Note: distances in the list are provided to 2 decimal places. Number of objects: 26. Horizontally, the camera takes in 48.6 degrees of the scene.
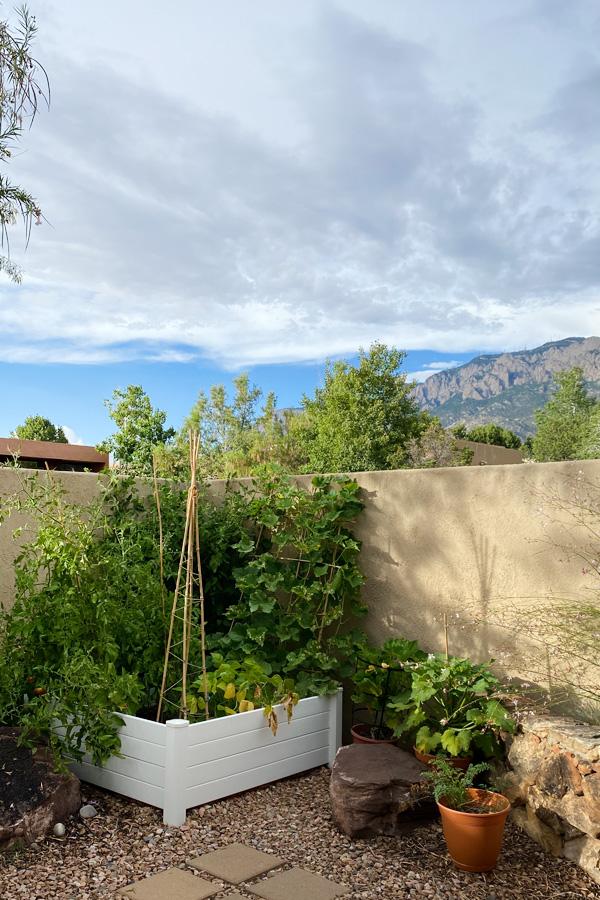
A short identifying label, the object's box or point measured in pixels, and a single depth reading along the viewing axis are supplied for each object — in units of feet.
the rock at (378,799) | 9.86
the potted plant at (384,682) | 12.34
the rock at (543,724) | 9.49
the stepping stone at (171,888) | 8.07
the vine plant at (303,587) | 13.32
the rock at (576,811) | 8.47
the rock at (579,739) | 8.59
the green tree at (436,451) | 89.71
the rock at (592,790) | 8.32
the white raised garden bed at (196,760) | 10.23
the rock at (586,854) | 8.89
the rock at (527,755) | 9.37
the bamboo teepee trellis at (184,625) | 11.36
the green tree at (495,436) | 145.69
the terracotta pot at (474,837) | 8.87
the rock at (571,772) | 8.66
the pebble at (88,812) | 10.18
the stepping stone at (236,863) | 8.63
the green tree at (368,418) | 97.66
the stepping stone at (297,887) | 8.18
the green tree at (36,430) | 119.24
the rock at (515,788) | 9.66
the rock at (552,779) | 8.94
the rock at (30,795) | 9.16
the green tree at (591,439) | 99.46
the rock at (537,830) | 9.48
